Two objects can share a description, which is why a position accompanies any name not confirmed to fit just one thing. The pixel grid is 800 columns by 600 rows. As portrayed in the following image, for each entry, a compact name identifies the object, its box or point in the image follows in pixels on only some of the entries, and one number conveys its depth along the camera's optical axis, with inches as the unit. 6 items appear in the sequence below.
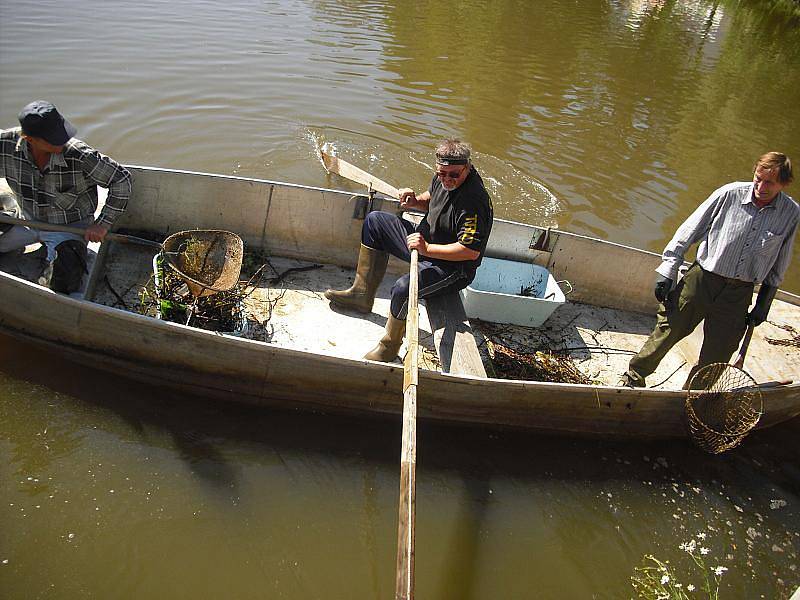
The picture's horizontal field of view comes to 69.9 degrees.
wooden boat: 151.8
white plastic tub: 186.5
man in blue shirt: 142.4
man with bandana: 150.8
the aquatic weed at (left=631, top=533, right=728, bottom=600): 138.5
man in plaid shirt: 141.2
